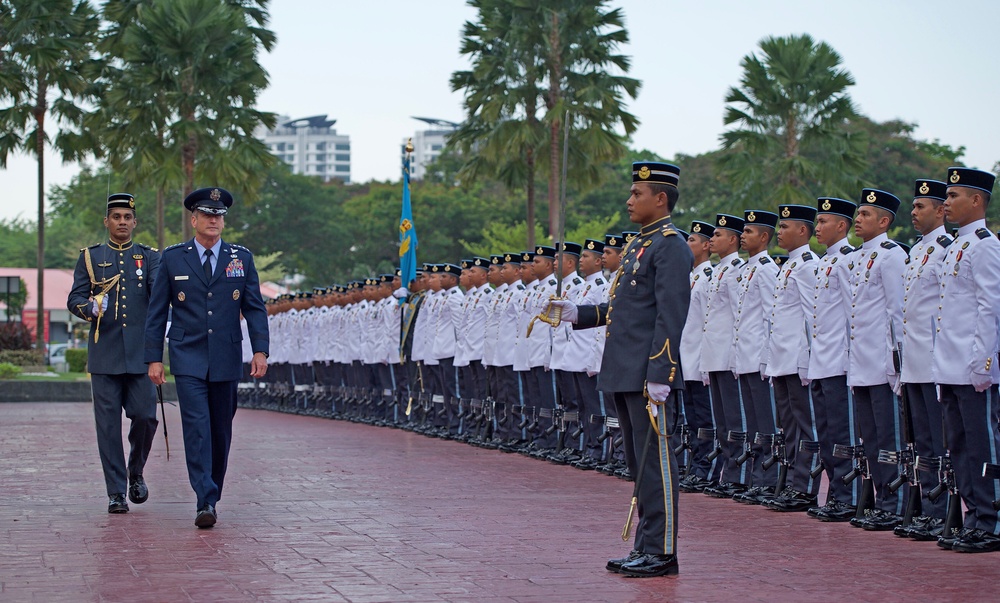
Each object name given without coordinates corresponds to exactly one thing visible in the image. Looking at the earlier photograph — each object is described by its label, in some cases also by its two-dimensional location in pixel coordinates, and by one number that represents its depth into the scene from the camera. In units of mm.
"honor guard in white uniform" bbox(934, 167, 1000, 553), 8227
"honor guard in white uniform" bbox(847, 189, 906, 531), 9289
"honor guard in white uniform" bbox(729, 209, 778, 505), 10891
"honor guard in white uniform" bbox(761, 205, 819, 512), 10312
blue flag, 20281
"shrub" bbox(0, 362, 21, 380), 29984
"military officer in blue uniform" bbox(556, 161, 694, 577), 7312
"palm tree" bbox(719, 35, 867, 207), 28625
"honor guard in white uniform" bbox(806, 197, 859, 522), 9844
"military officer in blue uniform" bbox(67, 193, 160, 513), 10117
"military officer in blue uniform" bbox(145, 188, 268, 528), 9250
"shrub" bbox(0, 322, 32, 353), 34469
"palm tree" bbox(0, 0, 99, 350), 33438
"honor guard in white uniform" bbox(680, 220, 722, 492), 11812
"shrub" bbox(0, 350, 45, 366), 33562
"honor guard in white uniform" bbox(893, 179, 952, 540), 8703
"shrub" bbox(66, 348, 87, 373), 35656
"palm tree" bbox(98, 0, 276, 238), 29062
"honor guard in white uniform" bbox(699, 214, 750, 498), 11352
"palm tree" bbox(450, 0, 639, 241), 27547
